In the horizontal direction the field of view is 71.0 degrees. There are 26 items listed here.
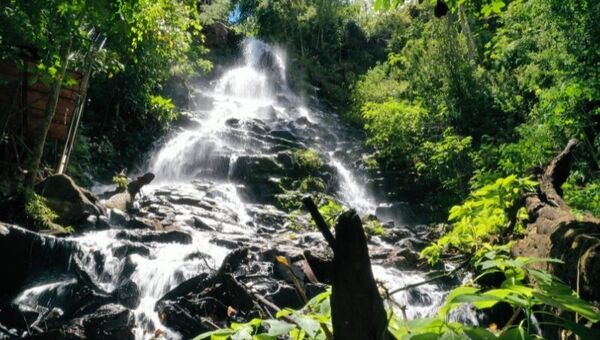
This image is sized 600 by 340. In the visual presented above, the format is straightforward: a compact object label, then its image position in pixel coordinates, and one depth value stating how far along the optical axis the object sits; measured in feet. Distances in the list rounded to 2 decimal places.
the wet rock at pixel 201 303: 19.10
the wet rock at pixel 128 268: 23.53
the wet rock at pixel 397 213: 51.06
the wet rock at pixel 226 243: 29.93
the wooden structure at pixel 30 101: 28.99
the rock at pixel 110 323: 18.17
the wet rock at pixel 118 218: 31.27
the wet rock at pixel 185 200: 41.86
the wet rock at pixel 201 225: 35.04
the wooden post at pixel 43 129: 26.22
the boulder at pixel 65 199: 28.00
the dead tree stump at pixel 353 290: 2.52
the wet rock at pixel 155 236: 28.04
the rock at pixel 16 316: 18.20
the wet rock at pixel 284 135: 65.26
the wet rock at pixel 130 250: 25.26
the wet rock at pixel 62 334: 17.21
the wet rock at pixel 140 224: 31.12
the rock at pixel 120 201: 34.86
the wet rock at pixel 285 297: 20.84
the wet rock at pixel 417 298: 24.43
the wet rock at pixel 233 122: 66.74
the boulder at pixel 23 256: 21.29
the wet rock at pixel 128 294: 21.50
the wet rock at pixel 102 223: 29.30
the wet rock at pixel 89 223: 28.53
